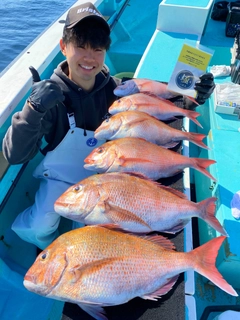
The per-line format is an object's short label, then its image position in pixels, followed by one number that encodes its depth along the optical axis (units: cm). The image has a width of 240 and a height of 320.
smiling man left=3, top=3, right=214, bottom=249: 168
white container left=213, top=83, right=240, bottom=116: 255
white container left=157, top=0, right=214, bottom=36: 348
